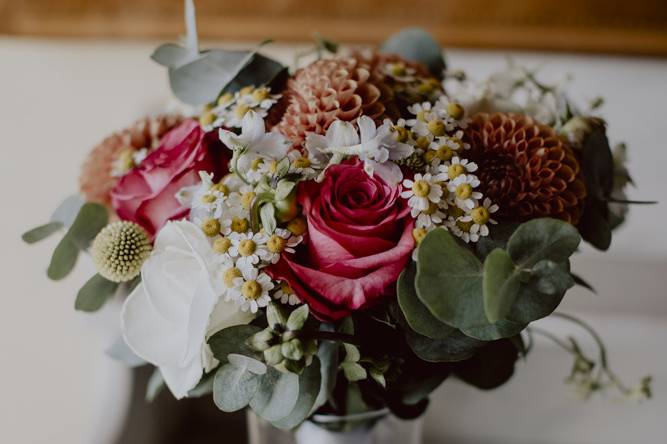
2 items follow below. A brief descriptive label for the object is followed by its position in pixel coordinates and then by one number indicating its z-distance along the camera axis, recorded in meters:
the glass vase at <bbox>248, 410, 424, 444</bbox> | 0.51
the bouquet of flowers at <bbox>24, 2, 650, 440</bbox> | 0.34
